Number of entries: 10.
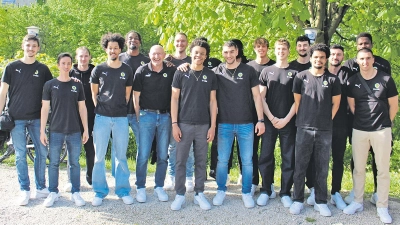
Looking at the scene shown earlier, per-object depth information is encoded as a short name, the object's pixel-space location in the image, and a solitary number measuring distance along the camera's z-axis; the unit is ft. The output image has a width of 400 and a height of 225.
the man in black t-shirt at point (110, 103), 18.33
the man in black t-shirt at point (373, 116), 17.69
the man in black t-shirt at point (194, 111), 18.16
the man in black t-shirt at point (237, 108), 18.47
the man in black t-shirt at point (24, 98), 18.40
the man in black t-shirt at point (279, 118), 18.69
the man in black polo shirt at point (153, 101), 18.90
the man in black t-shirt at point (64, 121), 18.19
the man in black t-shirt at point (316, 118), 17.66
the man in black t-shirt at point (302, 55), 19.25
